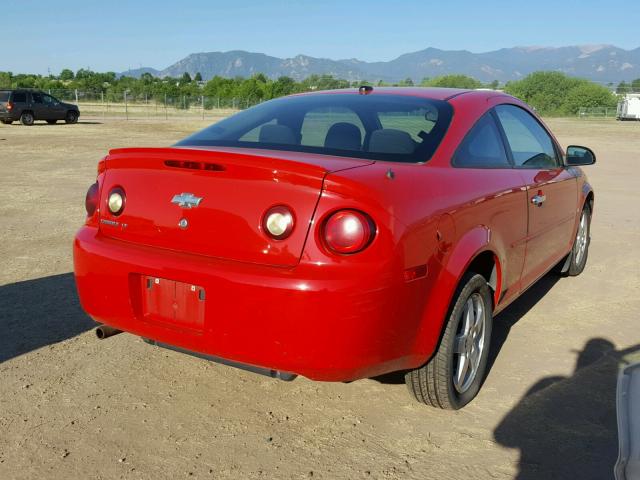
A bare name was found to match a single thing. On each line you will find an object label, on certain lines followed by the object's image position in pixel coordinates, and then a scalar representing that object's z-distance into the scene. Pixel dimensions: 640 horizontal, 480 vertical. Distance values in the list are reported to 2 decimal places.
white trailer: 62.15
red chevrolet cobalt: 2.61
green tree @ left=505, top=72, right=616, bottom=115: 79.06
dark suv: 30.78
